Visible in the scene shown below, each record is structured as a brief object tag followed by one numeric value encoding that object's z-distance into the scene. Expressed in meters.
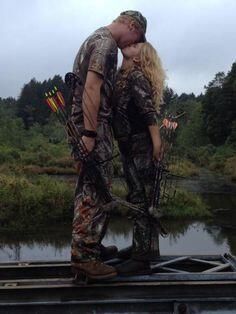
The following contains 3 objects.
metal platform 2.94
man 3.22
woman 3.51
